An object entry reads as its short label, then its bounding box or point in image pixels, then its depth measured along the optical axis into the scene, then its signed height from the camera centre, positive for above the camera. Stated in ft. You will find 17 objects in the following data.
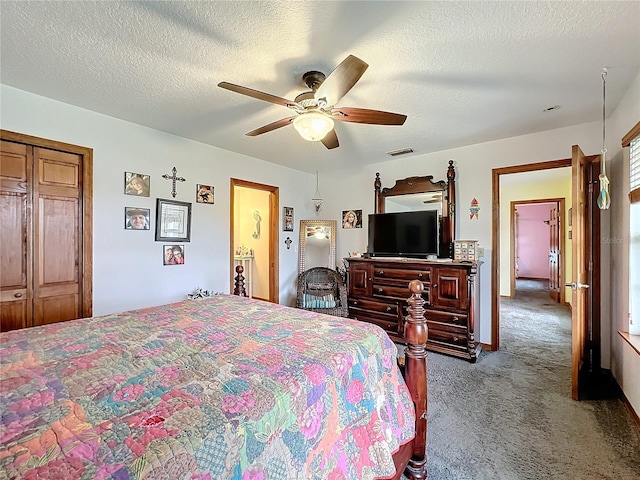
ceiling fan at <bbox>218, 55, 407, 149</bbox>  5.86 +2.96
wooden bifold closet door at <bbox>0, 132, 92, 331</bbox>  7.92 +0.20
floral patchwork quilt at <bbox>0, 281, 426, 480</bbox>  2.35 -1.62
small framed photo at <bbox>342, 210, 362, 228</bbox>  15.90 +1.23
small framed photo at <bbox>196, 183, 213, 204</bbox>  12.15 +1.97
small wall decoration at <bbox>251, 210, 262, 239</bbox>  18.86 +1.33
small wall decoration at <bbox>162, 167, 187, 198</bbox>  11.29 +2.36
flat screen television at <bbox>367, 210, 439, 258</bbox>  12.39 +0.32
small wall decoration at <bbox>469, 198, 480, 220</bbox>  12.16 +1.32
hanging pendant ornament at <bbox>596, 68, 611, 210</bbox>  7.08 +1.21
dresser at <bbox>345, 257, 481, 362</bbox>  10.66 -2.22
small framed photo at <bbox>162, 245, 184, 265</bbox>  11.08 -0.52
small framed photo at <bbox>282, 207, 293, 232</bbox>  15.88 +1.19
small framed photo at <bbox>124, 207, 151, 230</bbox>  10.09 +0.79
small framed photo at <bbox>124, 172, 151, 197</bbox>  10.07 +1.97
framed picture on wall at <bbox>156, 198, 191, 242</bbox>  10.93 +0.77
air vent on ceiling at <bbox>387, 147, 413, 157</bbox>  12.77 +3.96
